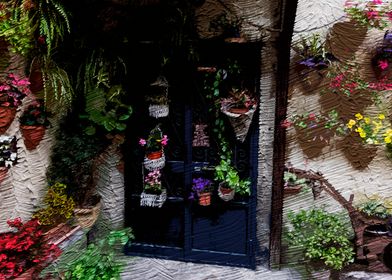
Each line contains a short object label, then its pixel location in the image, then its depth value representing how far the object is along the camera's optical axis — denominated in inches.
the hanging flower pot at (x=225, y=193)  163.8
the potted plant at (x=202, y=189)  167.6
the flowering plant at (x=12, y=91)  162.4
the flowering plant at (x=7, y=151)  167.3
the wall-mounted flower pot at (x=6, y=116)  164.6
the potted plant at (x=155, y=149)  163.0
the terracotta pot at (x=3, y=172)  168.9
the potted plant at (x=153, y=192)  165.9
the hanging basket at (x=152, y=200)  165.9
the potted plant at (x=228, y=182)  163.6
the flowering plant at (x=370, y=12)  141.7
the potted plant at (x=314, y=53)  147.3
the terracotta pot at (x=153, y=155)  163.5
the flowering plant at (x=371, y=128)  148.2
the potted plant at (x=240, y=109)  156.3
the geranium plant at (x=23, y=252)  144.6
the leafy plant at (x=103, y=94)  154.9
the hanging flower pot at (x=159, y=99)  159.6
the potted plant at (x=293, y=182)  158.2
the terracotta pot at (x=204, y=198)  167.3
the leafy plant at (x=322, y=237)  153.6
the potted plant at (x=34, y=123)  164.2
